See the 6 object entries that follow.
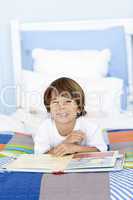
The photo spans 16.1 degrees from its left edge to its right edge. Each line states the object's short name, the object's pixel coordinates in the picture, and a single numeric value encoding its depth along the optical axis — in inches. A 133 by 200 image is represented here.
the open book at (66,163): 57.2
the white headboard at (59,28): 128.3
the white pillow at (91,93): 107.5
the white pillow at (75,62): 117.4
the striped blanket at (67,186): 47.2
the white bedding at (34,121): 91.5
